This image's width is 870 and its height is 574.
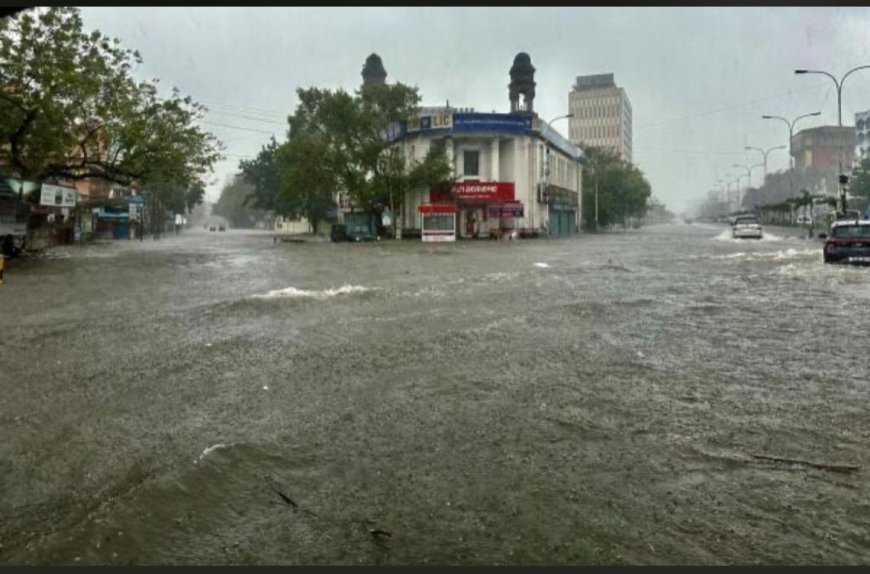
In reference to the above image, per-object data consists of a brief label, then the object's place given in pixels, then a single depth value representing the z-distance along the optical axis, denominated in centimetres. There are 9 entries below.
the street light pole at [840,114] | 4138
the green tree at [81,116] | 2753
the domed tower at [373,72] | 8419
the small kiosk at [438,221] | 4959
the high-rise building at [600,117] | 14525
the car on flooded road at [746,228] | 5106
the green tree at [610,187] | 8906
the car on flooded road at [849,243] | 2328
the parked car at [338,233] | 5585
